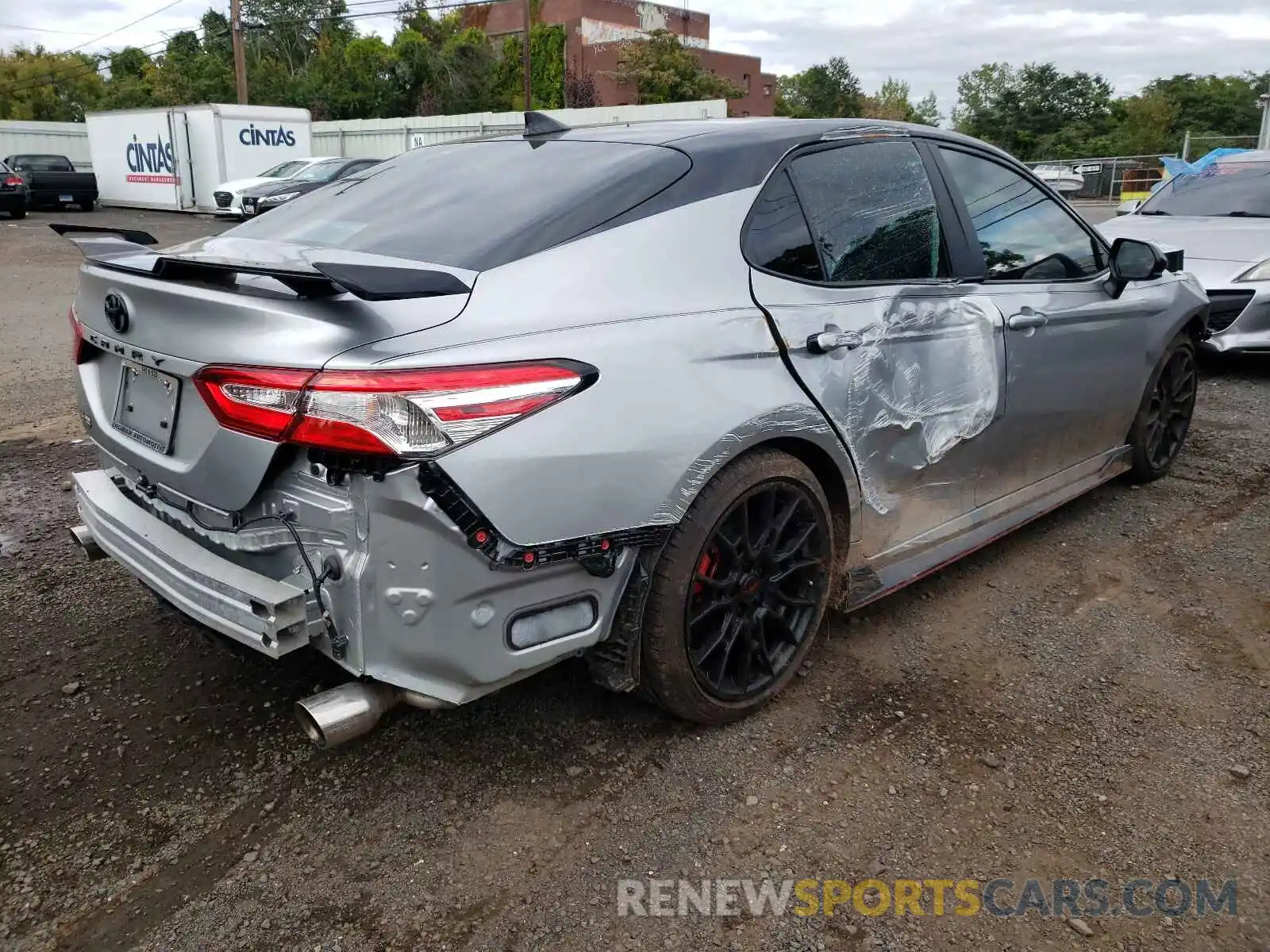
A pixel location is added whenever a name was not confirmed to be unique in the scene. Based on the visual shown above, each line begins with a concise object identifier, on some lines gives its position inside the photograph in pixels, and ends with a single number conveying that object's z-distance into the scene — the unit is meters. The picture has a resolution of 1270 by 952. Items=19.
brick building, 50.53
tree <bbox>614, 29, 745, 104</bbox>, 47.09
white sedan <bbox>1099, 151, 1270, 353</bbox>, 6.93
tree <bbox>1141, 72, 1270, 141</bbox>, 50.31
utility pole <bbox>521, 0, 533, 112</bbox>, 36.98
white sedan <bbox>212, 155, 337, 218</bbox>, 21.38
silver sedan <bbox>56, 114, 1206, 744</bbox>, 2.08
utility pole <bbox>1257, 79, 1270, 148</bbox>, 16.86
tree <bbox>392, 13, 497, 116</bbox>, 49.75
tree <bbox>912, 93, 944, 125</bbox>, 85.55
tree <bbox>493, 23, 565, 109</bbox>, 50.72
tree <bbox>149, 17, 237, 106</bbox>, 54.88
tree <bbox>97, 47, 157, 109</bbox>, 56.38
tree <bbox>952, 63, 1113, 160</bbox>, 56.50
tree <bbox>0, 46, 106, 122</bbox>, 60.75
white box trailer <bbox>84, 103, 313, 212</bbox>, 25.72
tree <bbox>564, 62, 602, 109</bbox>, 49.34
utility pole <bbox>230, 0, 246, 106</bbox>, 31.52
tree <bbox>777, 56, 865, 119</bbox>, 71.56
